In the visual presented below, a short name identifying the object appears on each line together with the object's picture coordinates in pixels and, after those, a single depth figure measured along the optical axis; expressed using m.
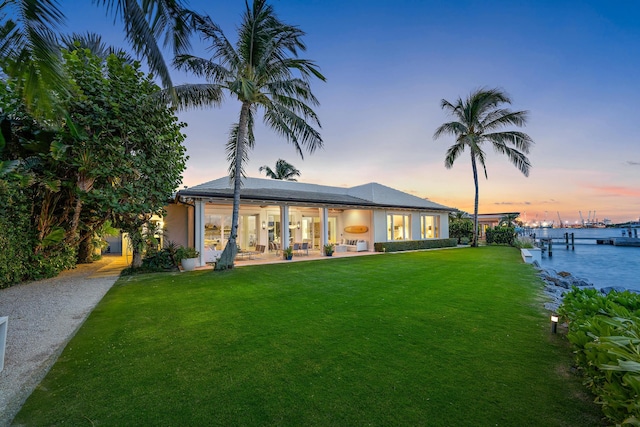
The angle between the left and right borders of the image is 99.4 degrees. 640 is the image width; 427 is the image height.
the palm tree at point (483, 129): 19.97
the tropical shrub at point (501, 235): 25.14
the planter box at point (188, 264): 11.86
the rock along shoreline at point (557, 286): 6.49
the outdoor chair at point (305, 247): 16.33
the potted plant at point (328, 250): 16.30
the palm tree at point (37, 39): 3.52
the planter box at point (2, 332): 3.68
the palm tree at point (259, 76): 10.55
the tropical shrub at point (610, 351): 1.88
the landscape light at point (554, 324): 4.46
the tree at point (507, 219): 31.70
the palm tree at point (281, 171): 33.74
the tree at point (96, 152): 8.78
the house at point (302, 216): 14.72
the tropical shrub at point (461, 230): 27.08
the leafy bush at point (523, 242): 20.34
